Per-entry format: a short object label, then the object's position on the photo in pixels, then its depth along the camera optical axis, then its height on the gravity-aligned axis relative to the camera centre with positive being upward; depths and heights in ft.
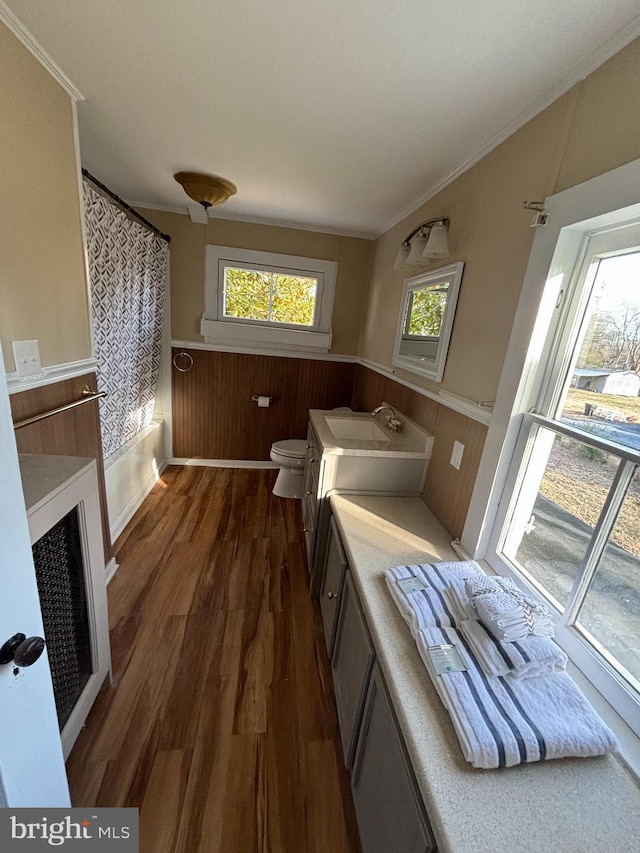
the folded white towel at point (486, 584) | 3.15 -2.24
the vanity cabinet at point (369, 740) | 2.32 -3.41
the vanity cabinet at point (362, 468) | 5.27 -2.07
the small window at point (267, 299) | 9.32 +0.70
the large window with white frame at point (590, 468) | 2.70 -1.01
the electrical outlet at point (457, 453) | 4.63 -1.47
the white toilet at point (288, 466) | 9.19 -3.72
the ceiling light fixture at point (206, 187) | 6.43 +2.50
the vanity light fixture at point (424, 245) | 5.04 +1.52
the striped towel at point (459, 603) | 3.06 -2.35
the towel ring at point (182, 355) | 9.82 -1.27
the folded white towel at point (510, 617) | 2.75 -2.18
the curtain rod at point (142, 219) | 5.23 +1.93
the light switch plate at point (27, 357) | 3.81 -0.66
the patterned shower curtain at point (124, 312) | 5.99 -0.04
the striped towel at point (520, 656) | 2.60 -2.33
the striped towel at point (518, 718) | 2.18 -2.45
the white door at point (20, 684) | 1.84 -2.28
